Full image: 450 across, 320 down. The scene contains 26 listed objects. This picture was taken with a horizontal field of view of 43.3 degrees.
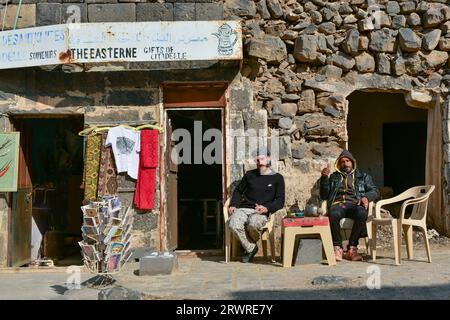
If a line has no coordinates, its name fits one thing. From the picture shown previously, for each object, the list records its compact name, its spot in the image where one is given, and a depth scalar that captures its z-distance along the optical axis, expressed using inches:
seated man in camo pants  269.7
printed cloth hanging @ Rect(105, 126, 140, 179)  295.3
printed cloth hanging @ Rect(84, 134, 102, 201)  296.5
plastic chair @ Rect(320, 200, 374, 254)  267.8
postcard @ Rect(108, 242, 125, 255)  214.4
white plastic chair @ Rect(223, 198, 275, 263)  275.3
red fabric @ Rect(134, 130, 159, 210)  294.0
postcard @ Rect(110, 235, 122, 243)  216.4
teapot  263.1
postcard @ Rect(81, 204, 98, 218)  212.7
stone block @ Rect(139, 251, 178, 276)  243.0
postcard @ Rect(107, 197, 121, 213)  216.3
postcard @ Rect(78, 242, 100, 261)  212.5
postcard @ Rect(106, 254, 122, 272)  214.4
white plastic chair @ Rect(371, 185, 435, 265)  249.9
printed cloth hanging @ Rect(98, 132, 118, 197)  295.3
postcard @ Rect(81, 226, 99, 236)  213.1
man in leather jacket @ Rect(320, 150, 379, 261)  264.7
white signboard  282.2
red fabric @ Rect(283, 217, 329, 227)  254.4
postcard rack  213.0
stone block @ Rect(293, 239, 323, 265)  258.7
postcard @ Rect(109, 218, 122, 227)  216.4
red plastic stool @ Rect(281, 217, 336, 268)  253.3
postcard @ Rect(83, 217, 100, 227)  212.1
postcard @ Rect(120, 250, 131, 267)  220.1
